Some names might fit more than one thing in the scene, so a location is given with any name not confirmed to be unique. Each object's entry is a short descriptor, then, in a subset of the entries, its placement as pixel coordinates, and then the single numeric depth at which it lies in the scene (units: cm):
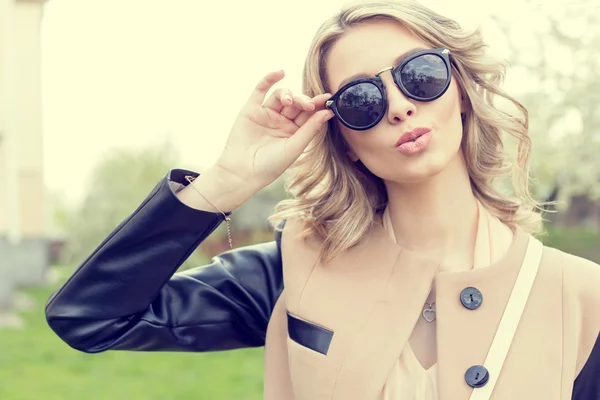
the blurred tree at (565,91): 902
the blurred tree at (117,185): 1453
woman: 200
